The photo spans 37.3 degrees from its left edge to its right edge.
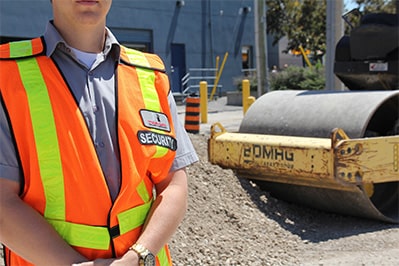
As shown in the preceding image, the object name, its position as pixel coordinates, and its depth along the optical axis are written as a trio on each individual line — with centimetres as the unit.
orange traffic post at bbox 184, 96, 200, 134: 1074
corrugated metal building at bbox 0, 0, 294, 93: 2148
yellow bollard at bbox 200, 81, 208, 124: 1552
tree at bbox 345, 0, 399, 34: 3161
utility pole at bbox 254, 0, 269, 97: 1490
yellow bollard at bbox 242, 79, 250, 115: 1566
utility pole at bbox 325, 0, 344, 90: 1062
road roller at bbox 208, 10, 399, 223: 533
